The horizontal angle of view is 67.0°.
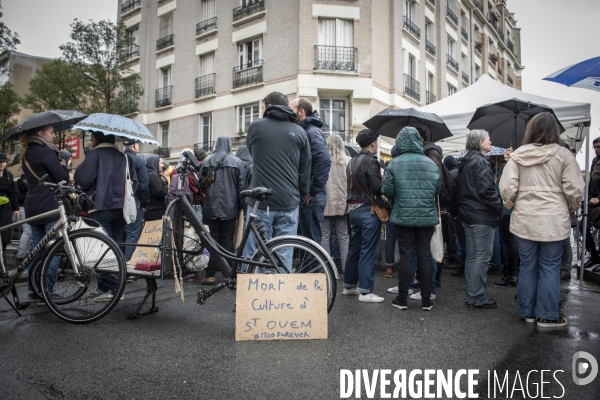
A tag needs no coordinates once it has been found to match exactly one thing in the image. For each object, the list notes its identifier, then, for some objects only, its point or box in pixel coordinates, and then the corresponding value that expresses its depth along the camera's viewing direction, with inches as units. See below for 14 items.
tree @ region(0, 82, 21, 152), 852.0
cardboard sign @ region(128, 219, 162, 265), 171.3
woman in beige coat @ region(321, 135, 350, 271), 251.1
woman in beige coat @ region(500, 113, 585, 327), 167.0
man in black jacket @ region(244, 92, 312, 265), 173.9
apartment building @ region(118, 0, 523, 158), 785.6
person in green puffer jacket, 189.2
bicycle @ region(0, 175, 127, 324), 163.5
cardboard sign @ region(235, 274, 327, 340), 146.3
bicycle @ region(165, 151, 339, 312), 158.2
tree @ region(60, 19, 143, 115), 773.9
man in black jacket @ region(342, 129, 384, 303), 201.5
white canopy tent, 338.3
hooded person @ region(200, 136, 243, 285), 247.9
